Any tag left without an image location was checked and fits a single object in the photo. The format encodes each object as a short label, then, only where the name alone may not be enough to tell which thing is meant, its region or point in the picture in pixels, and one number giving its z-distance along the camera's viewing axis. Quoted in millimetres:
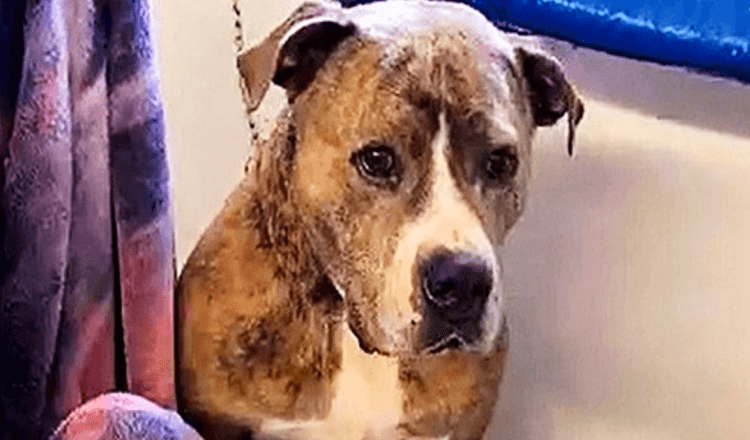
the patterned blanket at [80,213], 1427
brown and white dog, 1414
